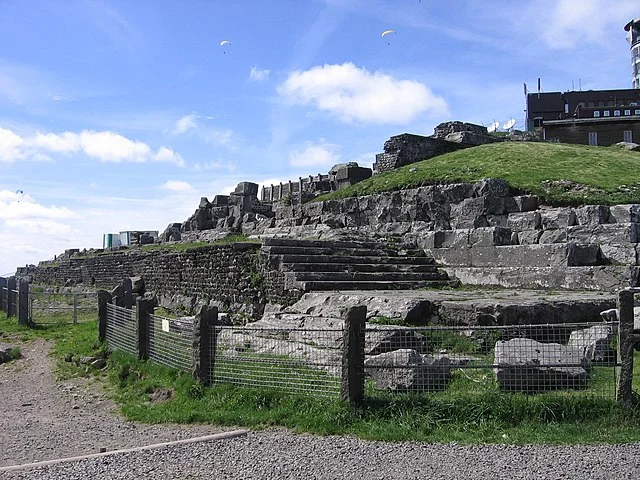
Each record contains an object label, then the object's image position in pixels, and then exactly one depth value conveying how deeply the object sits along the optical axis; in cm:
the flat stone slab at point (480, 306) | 963
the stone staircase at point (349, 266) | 1370
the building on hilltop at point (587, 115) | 3888
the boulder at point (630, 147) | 2497
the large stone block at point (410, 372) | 711
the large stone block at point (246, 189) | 2998
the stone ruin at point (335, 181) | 2436
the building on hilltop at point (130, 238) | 3488
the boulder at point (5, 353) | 1342
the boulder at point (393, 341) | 813
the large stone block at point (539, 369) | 697
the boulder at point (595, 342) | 727
